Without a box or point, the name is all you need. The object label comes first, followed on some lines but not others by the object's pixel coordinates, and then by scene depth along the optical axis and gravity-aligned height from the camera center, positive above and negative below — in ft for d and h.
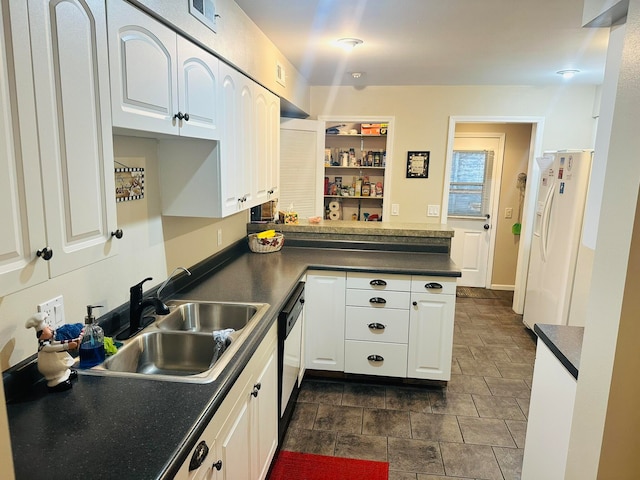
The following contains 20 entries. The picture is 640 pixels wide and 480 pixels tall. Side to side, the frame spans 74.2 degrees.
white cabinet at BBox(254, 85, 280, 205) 8.86 +0.73
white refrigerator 11.27 -1.41
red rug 7.18 -5.01
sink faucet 5.71 -1.79
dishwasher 7.18 -3.30
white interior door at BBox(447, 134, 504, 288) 18.07 -1.00
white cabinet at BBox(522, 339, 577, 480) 4.85 -2.93
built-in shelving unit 17.71 +0.34
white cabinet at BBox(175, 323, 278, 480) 4.16 -2.97
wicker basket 10.72 -1.71
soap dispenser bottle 4.65 -1.91
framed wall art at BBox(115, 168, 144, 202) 5.68 -0.16
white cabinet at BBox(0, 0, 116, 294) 2.73 +0.21
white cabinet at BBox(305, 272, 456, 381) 9.52 -3.31
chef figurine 4.06 -1.81
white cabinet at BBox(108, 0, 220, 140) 3.95 +1.07
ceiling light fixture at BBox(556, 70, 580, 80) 11.87 +3.15
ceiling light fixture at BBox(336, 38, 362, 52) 9.28 +3.02
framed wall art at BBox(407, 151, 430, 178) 14.99 +0.56
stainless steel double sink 4.85 -2.25
